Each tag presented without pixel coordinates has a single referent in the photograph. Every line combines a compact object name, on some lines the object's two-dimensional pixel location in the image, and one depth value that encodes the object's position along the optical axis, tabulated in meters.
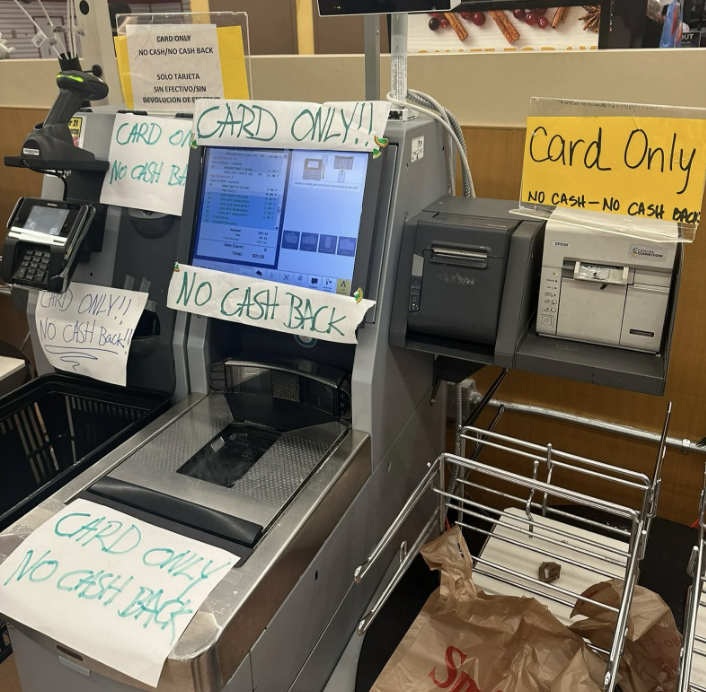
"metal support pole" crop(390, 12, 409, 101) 1.02
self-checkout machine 0.83
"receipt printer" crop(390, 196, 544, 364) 0.94
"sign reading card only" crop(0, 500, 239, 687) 0.72
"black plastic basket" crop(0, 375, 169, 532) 1.17
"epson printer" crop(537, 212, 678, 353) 0.89
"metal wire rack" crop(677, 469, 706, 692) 0.69
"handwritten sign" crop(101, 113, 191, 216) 1.15
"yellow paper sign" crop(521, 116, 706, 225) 0.83
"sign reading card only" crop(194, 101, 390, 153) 0.96
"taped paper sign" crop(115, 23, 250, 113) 1.14
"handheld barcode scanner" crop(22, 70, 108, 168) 1.09
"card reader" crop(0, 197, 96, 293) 1.09
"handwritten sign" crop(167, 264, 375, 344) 0.98
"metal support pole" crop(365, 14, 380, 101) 1.09
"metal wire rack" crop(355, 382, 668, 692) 0.87
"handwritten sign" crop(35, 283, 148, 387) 1.15
